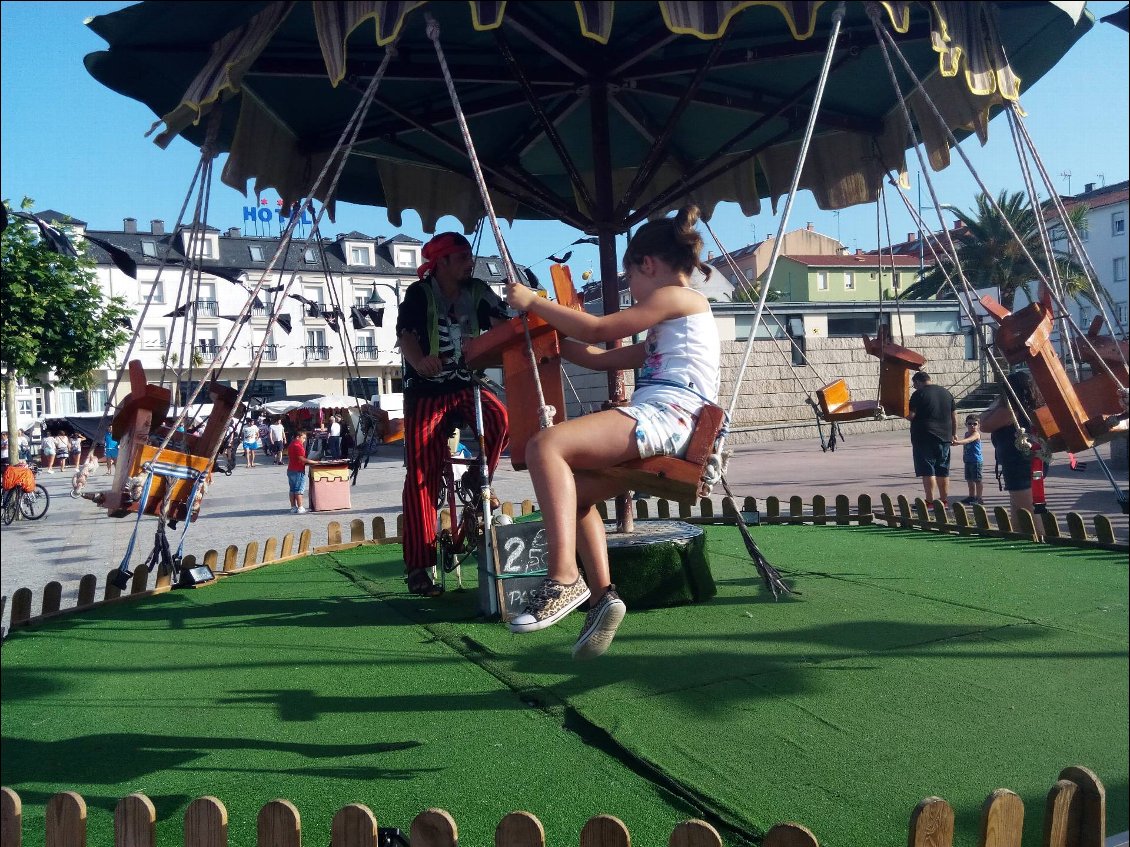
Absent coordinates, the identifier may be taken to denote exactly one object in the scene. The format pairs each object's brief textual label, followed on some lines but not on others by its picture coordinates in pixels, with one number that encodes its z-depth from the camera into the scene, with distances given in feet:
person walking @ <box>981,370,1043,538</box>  16.99
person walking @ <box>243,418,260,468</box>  96.46
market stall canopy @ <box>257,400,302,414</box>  127.42
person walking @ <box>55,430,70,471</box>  120.98
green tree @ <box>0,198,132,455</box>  40.78
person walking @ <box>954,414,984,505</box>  35.04
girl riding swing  9.70
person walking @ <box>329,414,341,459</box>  95.40
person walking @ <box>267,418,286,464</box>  102.32
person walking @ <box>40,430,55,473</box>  118.73
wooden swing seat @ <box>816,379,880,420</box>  24.11
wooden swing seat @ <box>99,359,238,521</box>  19.15
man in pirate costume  18.22
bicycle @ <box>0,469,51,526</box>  54.49
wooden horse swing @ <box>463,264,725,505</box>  9.66
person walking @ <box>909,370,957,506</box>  32.48
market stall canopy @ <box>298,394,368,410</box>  120.06
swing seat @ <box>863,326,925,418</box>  22.20
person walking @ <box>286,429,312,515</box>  50.19
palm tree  79.93
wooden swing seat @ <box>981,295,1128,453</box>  13.32
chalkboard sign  15.58
